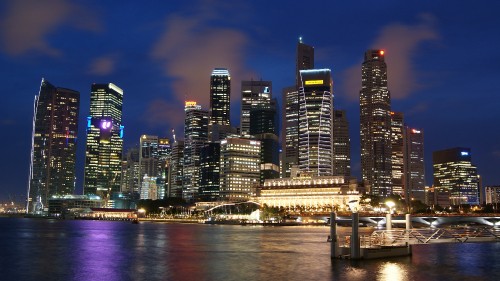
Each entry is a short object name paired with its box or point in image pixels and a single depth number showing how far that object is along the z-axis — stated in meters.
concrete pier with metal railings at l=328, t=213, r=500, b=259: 54.66
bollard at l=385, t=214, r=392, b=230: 64.04
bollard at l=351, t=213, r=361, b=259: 52.75
